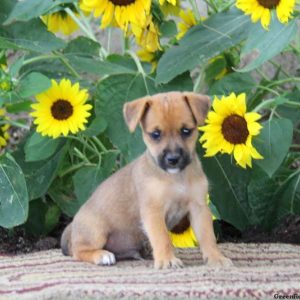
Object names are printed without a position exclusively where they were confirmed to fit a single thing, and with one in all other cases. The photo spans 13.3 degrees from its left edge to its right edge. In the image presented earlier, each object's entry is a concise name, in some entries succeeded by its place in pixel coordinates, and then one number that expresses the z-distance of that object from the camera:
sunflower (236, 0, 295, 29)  5.49
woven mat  4.41
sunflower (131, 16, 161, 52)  6.17
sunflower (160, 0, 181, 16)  6.59
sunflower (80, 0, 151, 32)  5.96
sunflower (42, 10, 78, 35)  7.14
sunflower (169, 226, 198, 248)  6.17
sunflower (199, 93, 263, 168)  5.60
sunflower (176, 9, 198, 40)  6.75
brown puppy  5.19
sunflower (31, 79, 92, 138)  6.05
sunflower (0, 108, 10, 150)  7.08
